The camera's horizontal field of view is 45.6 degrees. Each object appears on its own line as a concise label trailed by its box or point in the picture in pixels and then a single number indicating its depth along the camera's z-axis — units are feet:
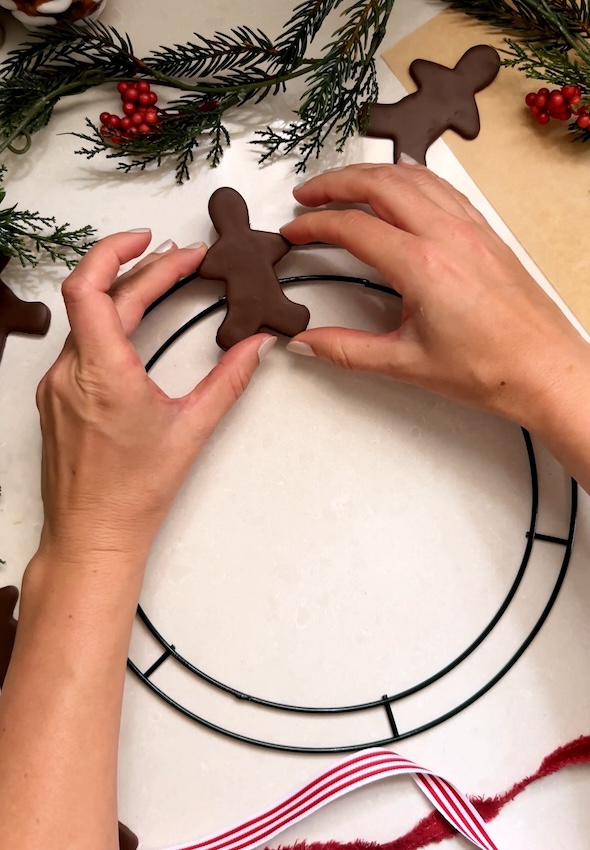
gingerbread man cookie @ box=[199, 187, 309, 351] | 3.01
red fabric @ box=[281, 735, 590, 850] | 2.89
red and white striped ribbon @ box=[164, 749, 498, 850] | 2.81
